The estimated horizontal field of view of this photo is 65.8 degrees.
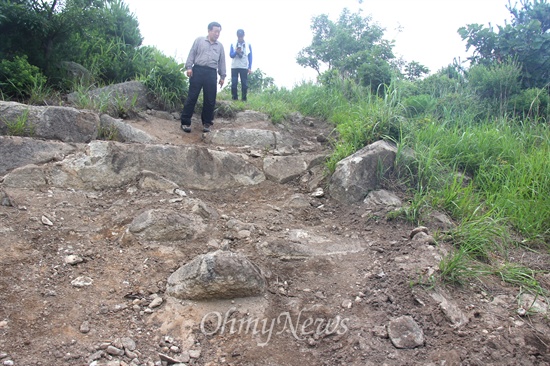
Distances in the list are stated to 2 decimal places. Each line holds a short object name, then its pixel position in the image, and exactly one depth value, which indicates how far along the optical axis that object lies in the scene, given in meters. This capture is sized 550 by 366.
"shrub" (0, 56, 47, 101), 4.81
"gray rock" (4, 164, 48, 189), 3.50
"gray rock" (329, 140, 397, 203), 3.87
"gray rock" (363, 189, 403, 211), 3.63
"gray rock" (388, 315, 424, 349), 2.28
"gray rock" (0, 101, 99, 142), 4.15
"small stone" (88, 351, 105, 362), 2.06
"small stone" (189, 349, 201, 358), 2.21
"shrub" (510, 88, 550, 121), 5.73
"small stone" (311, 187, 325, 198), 4.08
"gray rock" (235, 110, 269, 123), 6.46
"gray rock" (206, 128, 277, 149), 5.46
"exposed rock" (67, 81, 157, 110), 5.32
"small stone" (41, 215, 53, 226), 3.09
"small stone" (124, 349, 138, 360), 2.13
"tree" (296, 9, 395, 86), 13.39
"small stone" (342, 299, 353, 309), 2.58
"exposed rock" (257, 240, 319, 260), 3.06
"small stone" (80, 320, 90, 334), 2.24
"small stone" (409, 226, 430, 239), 3.20
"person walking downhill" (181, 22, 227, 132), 5.51
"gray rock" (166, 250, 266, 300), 2.53
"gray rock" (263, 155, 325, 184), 4.54
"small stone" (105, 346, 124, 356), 2.12
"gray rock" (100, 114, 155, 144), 4.71
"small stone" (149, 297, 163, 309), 2.50
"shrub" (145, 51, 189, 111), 6.23
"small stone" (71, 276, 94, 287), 2.58
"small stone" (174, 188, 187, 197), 3.82
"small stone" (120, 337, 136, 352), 2.19
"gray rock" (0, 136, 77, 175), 3.70
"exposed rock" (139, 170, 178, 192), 3.85
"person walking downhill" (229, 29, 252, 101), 7.45
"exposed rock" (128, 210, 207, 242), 3.11
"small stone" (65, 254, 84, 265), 2.75
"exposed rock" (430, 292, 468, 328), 2.39
